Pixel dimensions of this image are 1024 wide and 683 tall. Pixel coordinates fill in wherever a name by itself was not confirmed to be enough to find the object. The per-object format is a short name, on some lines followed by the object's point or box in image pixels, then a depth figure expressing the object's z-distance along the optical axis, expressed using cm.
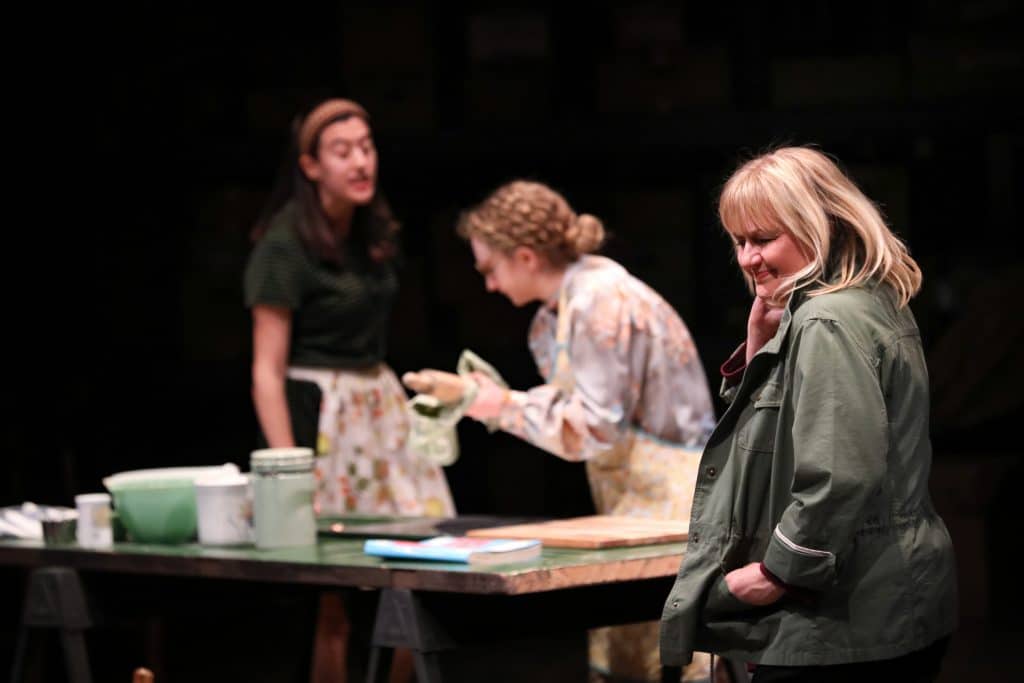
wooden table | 523
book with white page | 531
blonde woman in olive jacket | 422
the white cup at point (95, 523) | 633
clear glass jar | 608
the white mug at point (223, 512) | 621
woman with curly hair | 632
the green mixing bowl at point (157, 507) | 635
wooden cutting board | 569
